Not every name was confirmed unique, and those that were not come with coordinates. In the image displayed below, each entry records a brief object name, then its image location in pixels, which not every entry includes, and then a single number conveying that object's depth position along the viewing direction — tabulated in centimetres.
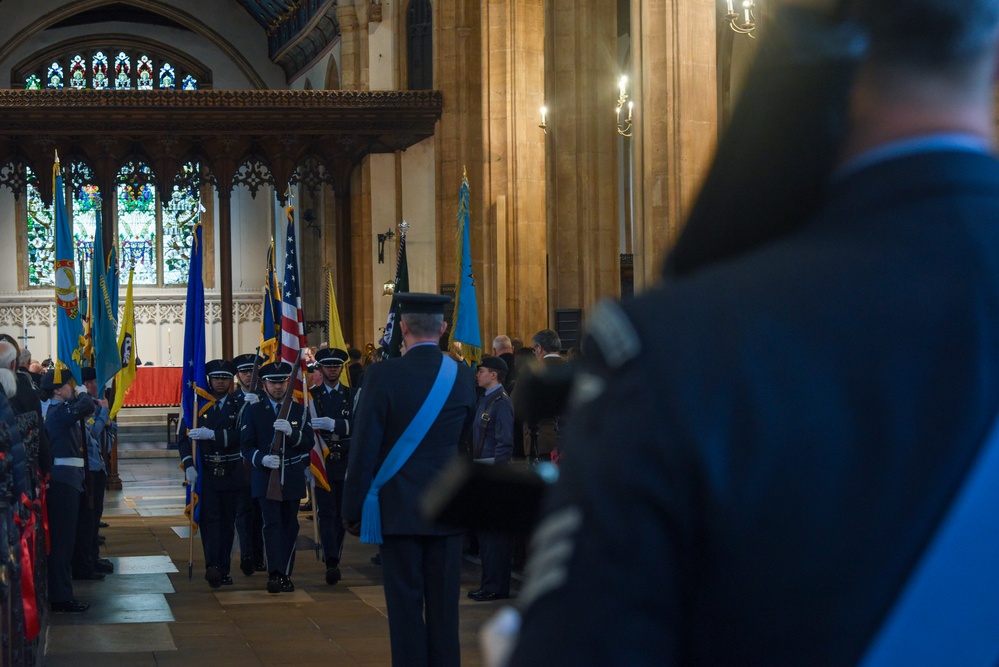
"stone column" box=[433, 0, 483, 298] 1917
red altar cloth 2714
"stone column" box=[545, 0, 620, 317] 1517
